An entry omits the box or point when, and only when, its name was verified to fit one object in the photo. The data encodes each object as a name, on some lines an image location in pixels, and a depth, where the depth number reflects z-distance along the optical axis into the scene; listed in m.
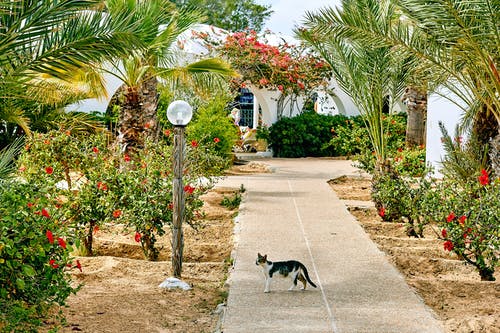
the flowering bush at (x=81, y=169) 8.91
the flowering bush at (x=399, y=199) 9.94
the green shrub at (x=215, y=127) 18.50
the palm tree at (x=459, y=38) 8.50
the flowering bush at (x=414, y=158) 16.92
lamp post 7.41
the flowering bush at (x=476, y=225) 7.32
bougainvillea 22.19
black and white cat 6.71
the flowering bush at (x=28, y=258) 5.06
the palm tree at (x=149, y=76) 13.31
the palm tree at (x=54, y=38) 6.59
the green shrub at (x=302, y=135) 24.25
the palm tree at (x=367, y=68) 11.55
